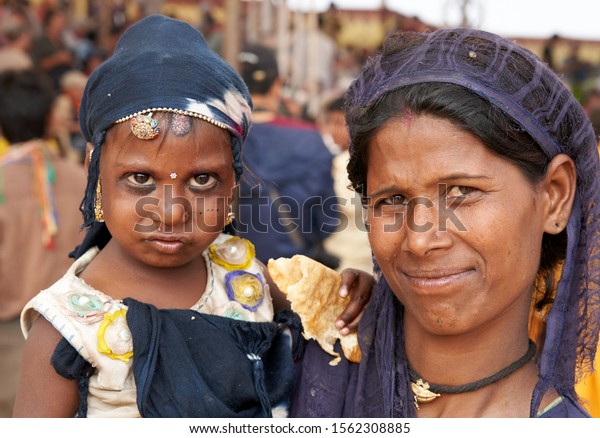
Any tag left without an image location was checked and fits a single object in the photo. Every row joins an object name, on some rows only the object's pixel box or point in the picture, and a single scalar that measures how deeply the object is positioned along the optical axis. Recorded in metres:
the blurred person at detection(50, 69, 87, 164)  6.57
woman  1.86
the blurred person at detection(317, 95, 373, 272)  5.64
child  2.16
